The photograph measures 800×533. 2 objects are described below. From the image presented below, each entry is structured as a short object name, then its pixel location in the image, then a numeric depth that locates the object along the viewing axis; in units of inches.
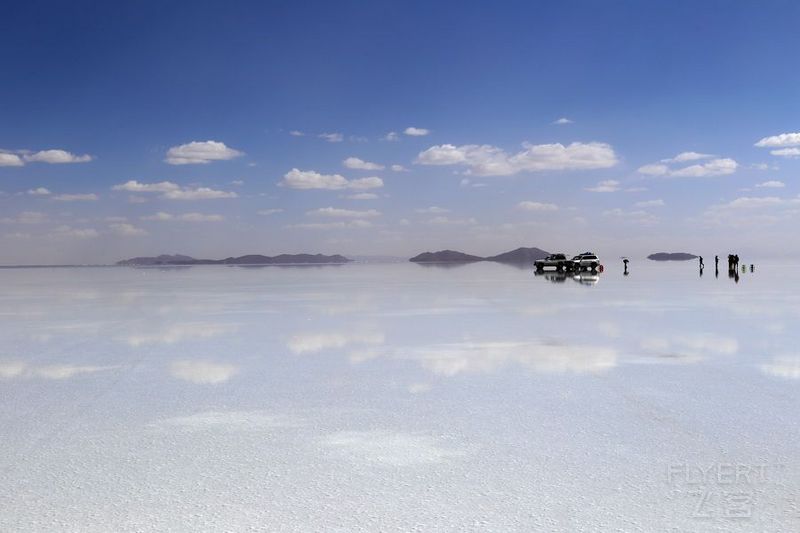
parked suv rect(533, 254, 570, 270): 2652.6
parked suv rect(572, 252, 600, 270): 2568.9
